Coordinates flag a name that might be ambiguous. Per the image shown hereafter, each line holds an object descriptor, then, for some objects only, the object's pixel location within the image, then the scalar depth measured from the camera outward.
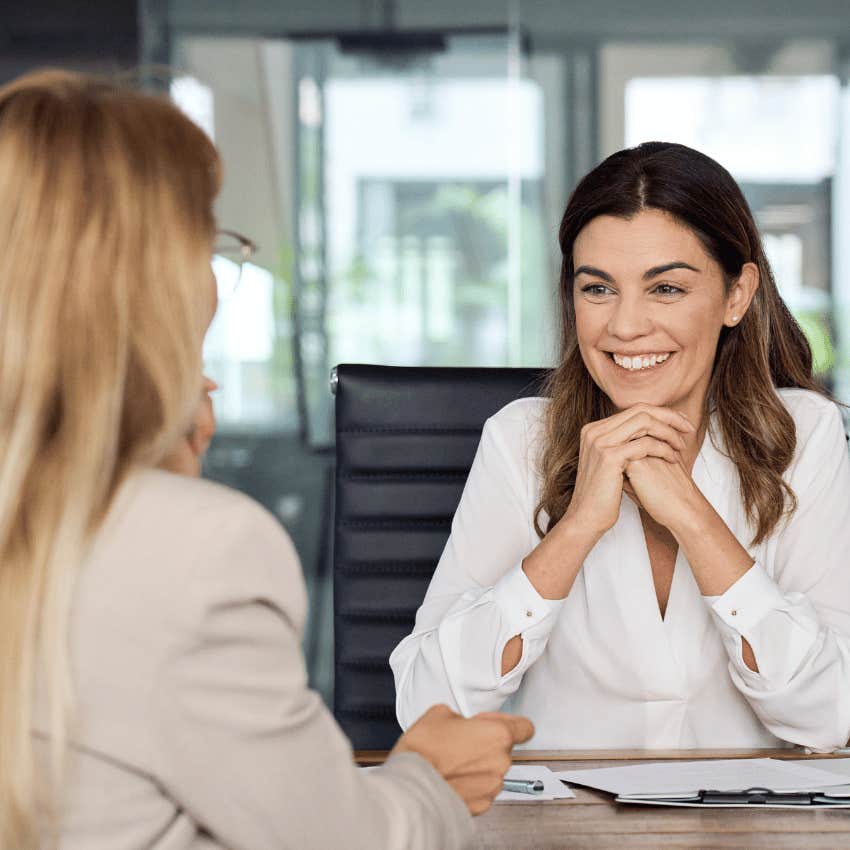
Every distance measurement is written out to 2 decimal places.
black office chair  1.92
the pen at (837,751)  1.49
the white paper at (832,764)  1.32
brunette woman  1.60
